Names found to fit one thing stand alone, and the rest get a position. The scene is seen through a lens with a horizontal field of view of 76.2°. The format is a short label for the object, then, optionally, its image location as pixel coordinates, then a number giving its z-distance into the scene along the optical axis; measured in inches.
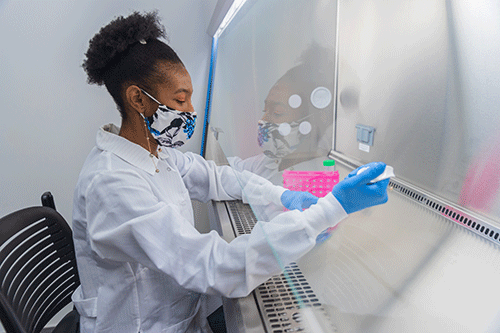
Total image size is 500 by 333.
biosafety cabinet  25.0
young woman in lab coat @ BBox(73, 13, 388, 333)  29.7
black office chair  37.1
